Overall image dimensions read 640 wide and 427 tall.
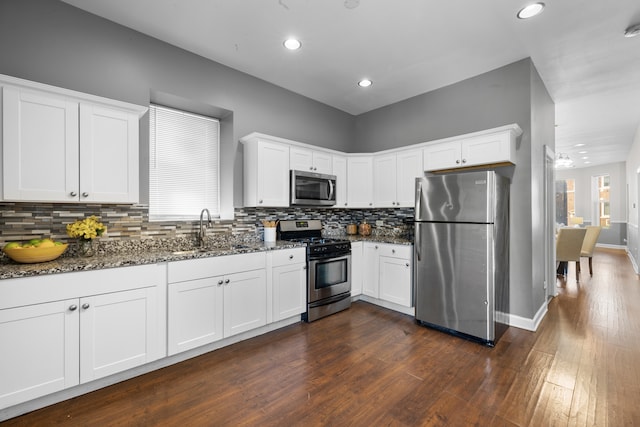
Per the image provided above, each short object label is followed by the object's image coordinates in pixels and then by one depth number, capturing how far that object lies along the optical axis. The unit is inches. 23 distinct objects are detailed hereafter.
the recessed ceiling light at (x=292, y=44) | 114.7
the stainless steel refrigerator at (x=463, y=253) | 110.2
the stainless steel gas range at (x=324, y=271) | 133.4
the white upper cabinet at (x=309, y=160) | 144.6
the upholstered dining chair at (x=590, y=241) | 222.8
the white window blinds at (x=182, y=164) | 124.8
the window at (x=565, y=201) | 412.5
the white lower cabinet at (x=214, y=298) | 95.3
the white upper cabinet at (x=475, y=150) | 120.3
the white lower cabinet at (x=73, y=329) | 70.0
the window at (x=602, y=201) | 379.6
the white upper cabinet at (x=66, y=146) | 78.7
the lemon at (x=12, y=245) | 78.2
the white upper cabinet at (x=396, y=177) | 151.0
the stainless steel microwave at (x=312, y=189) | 143.3
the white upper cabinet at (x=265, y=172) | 132.2
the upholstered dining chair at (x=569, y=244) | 196.1
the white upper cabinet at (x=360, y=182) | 171.6
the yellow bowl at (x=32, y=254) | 77.8
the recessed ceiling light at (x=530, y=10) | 93.5
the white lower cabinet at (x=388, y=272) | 140.5
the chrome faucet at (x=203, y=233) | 120.9
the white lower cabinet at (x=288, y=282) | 122.1
